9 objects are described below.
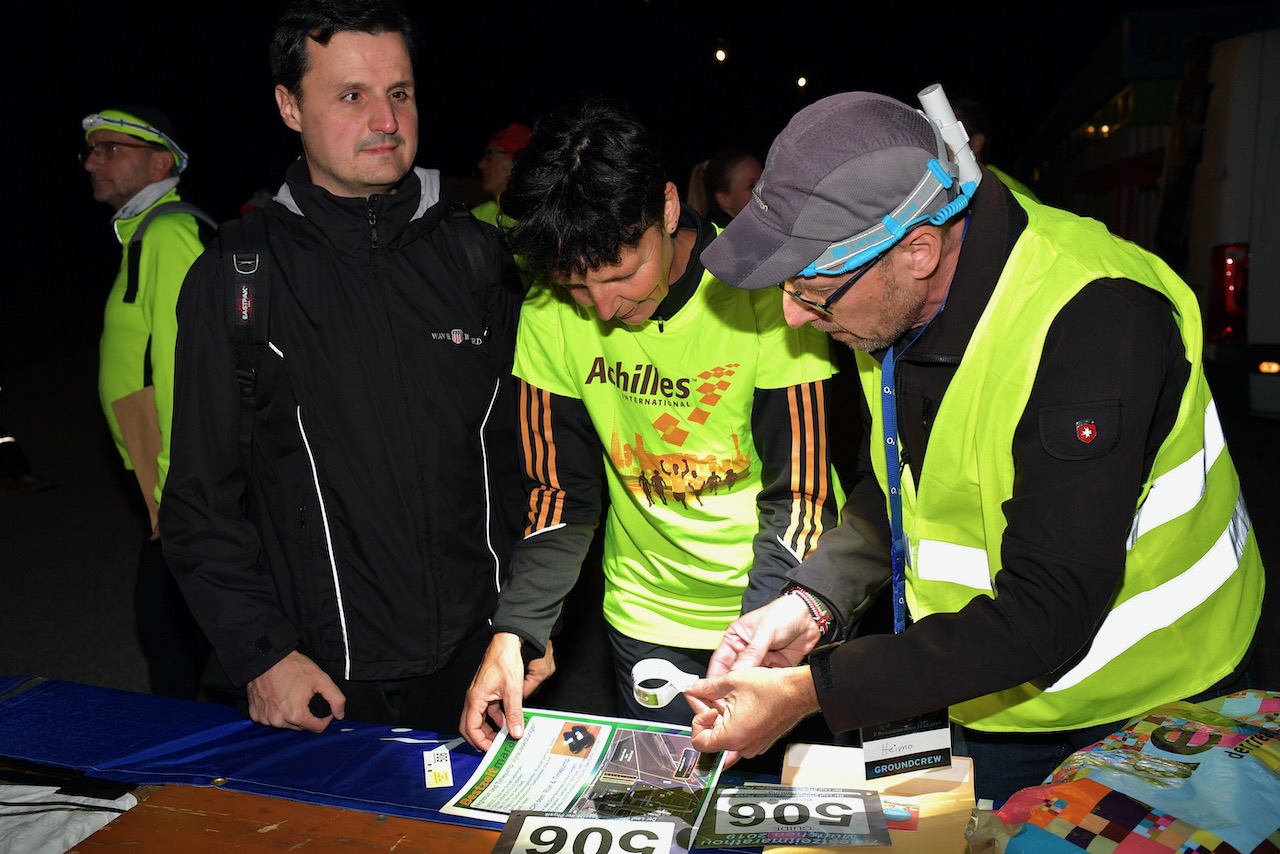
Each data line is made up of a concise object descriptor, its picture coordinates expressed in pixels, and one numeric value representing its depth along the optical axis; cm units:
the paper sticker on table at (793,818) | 147
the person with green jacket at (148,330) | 307
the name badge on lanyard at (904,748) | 158
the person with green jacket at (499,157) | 508
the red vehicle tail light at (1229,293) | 599
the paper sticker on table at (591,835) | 147
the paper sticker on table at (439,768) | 170
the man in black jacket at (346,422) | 195
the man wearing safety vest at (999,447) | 128
